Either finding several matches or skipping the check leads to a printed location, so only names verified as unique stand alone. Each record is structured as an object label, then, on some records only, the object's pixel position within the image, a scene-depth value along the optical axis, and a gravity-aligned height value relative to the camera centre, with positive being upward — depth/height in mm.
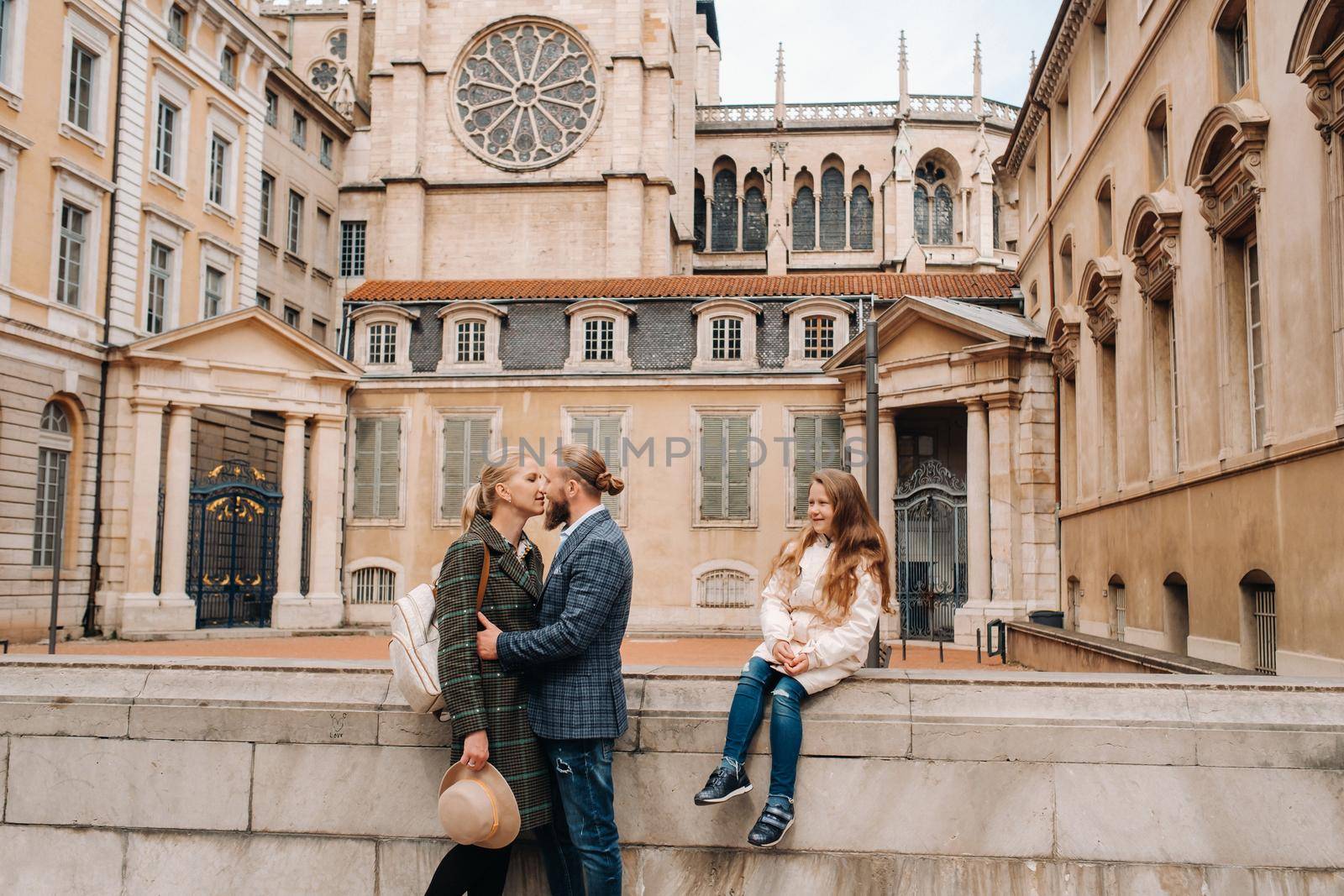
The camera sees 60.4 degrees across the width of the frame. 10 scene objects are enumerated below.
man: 4402 -447
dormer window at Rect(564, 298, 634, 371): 26109 +5112
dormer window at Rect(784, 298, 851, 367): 25656 +5127
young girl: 4805 -279
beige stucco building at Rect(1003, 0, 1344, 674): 9211 +2509
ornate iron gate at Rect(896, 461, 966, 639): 22578 +247
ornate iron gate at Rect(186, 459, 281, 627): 23688 +252
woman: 4375 -382
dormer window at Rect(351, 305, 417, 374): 26609 +5086
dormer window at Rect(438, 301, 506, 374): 26406 +5091
